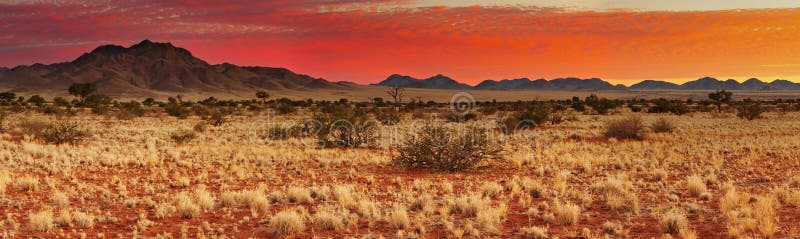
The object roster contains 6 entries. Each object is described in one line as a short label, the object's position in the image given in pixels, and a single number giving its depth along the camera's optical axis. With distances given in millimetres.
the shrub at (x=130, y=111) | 47481
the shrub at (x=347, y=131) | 25341
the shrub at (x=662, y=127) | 32812
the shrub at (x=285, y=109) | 60281
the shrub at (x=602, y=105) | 59094
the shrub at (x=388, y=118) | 41938
